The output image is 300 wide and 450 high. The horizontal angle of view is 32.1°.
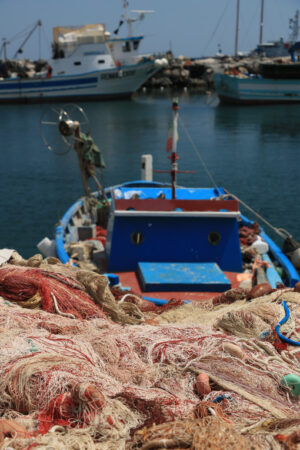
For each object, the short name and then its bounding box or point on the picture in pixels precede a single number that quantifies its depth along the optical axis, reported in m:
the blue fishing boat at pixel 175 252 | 10.12
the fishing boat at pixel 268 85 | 73.75
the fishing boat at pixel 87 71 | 80.56
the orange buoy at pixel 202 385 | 4.76
